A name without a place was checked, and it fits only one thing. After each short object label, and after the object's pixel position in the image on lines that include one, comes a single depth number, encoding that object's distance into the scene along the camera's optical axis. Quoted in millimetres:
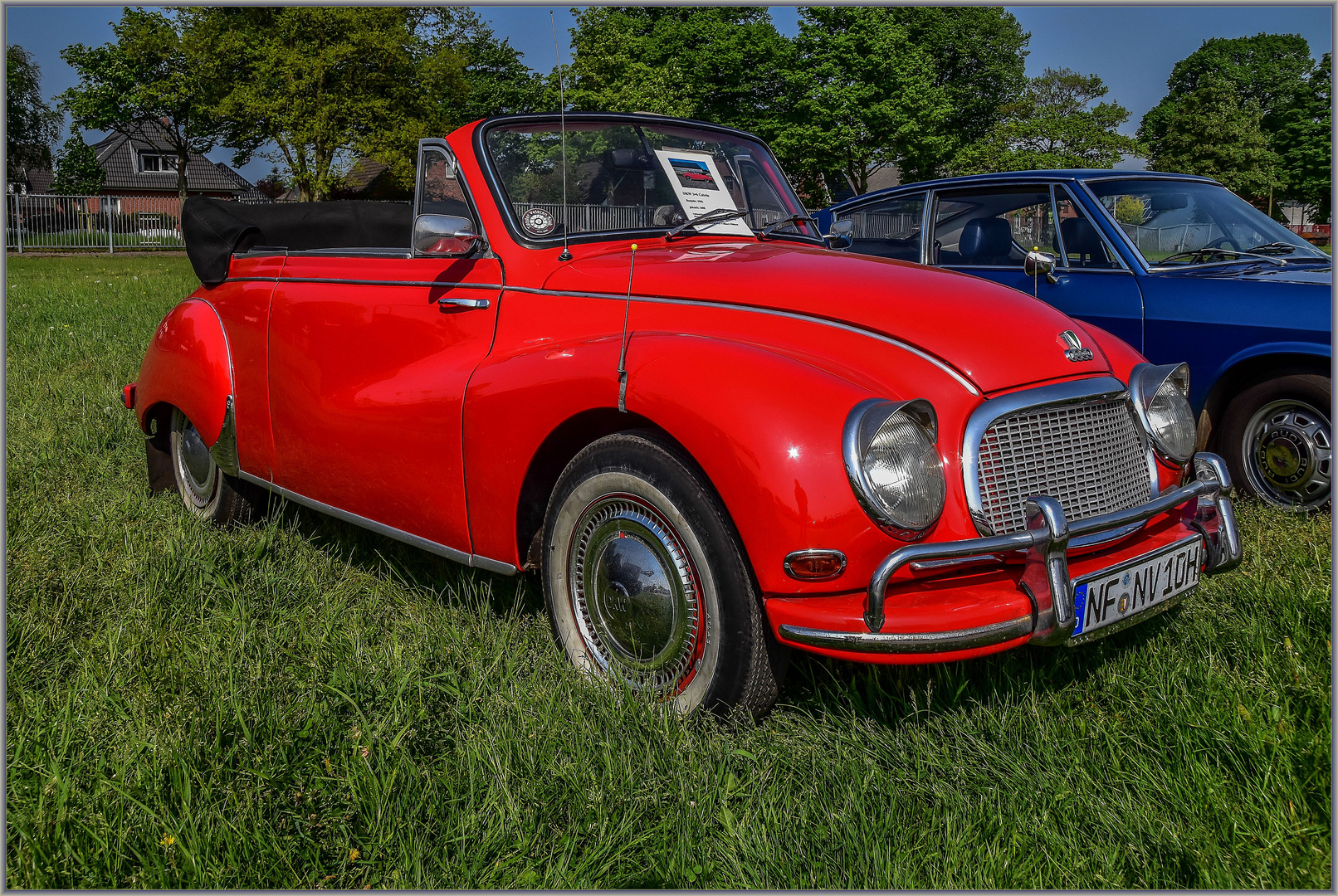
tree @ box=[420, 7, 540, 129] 44688
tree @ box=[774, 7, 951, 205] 41281
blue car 4445
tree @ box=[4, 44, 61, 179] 52062
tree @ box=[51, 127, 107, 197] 53906
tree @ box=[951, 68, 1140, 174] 43938
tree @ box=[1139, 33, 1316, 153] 64188
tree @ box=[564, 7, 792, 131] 34969
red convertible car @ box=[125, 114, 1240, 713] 2219
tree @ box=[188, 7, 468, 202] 33125
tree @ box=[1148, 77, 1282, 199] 46375
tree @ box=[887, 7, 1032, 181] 55875
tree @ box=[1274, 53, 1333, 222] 52531
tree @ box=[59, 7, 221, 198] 38469
